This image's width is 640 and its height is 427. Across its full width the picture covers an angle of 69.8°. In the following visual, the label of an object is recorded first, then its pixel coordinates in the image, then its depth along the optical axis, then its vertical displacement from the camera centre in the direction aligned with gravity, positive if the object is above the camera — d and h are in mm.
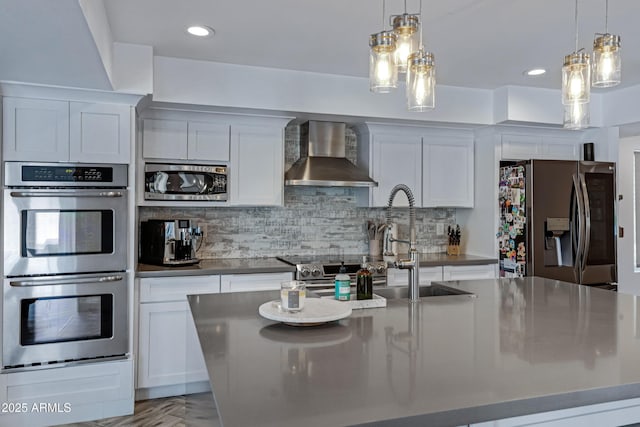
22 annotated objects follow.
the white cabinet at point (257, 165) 3736 +410
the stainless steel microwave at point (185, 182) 3510 +251
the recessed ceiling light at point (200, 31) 2734 +1116
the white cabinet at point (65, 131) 2816 +522
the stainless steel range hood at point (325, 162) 3805 +461
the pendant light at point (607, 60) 1802 +626
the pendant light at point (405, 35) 1733 +697
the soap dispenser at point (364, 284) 2041 -305
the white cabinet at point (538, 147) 4285 +682
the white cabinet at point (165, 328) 3230 -814
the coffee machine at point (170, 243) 3457 -220
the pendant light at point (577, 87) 1892 +545
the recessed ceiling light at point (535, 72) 3529 +1142
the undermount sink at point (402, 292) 2428 -402
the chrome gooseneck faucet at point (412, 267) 2129 -237
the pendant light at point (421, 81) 1764 +535
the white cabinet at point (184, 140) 3498 +577
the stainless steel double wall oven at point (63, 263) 2809 -320
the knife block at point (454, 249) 4512 -323
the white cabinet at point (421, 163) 4133 +500
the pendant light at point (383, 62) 1742 +595
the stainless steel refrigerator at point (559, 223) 3902 -43
